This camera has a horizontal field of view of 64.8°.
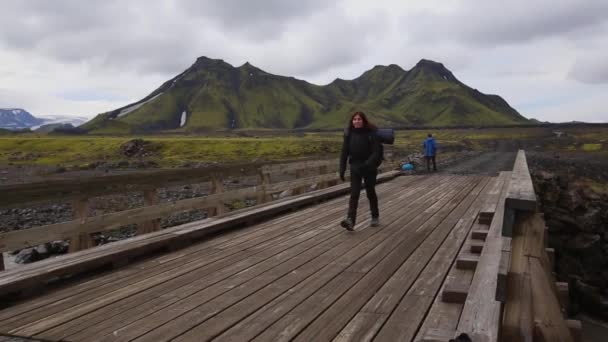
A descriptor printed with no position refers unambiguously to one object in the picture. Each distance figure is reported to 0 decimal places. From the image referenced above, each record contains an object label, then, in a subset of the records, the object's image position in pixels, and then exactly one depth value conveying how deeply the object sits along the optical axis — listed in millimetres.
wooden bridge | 3773
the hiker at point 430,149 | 25266
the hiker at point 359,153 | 8258
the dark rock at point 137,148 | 63188
